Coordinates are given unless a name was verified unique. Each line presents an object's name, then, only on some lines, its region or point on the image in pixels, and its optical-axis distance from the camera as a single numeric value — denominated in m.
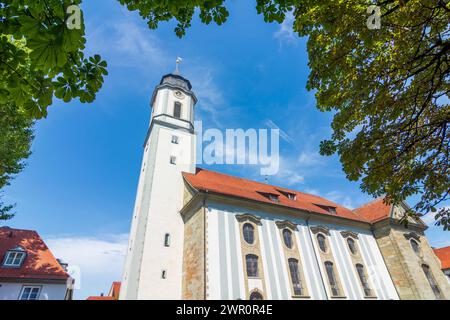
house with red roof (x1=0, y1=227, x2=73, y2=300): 15.35
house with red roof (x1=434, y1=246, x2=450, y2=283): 25.17
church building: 15.43
